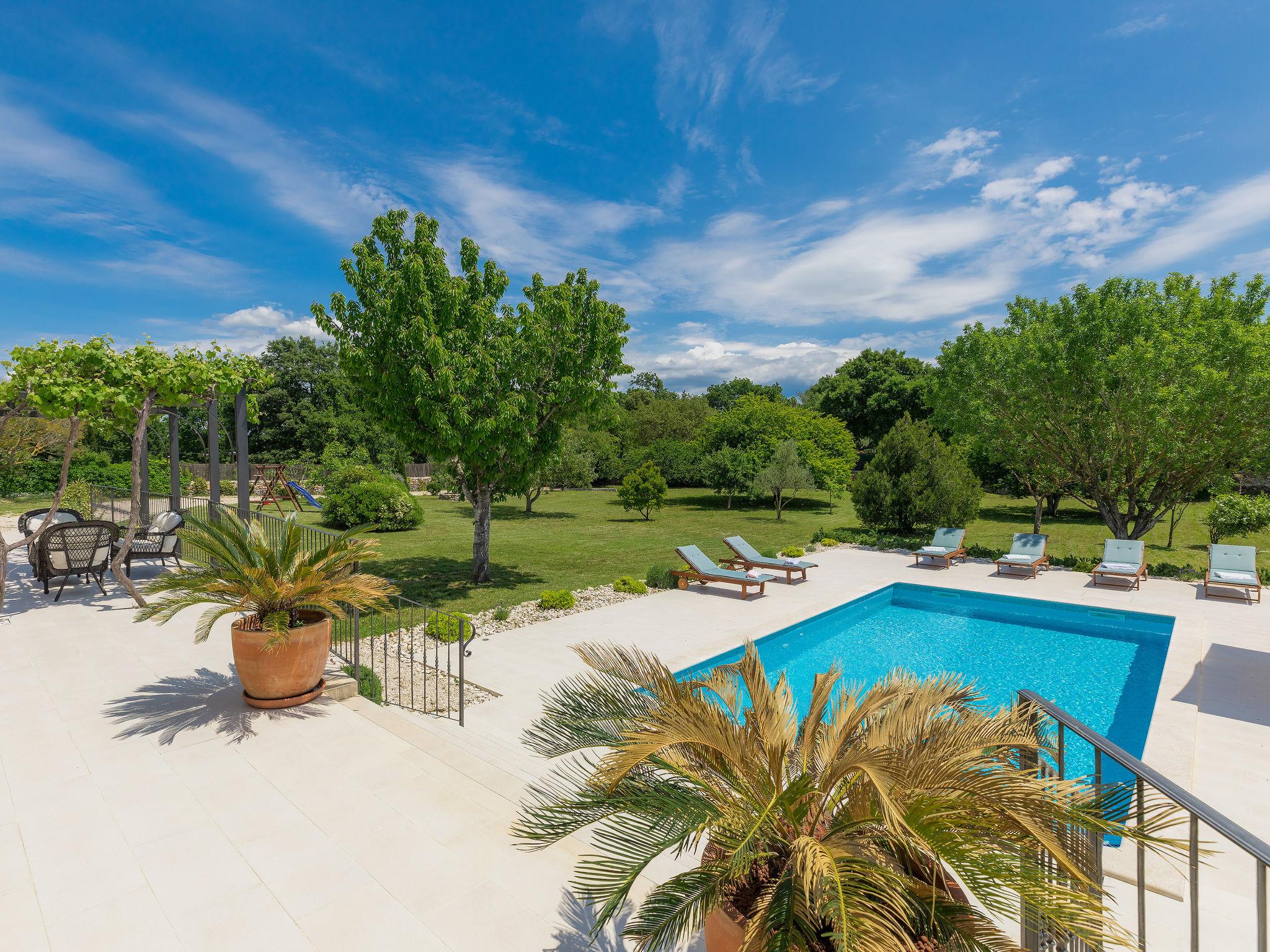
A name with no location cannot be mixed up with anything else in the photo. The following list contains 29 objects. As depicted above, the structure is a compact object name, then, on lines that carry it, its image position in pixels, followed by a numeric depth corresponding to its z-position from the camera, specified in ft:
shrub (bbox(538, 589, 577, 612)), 34.63
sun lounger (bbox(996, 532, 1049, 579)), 45.50
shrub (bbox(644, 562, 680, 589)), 41.63
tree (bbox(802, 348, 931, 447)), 119.14
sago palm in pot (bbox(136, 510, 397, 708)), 16.70
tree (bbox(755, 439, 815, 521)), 79.46
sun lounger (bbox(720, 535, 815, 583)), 43.50
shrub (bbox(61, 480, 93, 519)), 56.03
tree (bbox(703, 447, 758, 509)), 86.12
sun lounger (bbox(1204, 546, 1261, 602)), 36.91
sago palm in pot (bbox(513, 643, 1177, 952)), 6.40
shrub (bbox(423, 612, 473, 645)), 27.32
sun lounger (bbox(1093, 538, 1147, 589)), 41.39
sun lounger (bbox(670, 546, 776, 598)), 39.01
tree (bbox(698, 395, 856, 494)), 83.30
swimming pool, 25.73
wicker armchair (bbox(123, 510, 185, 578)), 33.30
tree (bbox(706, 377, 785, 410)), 193.57
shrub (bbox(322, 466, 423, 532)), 62.44
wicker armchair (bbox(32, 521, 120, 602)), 28.22
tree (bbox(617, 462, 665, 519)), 76.69
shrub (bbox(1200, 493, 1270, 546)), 43.75
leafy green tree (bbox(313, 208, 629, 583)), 34.27
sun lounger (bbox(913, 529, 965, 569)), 49.10
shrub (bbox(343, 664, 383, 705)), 19.67
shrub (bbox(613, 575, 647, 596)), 39.68
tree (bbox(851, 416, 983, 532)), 57.16
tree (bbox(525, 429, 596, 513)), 83.97
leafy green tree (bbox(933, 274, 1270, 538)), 41.63
